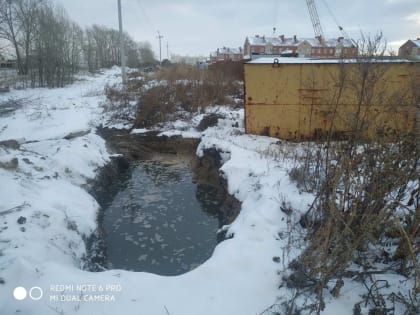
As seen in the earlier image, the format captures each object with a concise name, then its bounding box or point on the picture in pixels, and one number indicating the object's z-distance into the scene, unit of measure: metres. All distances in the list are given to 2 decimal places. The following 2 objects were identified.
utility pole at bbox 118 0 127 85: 16.81
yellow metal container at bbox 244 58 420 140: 6.46
